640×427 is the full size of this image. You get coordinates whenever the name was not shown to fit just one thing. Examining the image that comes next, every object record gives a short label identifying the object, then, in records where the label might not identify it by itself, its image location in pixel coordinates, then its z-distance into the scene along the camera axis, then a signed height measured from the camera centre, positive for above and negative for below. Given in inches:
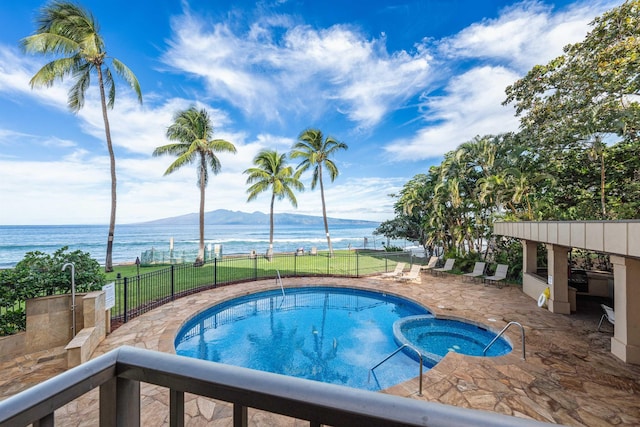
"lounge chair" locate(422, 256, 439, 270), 591.0 -113.2
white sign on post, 243.8 -77.0
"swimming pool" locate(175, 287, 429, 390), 244.4 -142.9
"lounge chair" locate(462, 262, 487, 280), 481.4 -106.8
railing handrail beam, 23.4 -18.4
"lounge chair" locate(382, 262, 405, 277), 519.5 -115.5
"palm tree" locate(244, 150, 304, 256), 761.6 +110.6
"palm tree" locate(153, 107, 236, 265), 634.8 +170.0
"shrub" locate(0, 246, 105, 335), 207.3 -55.4
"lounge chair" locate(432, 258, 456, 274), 566.7 -115.2
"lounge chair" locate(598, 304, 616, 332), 233.5 -90.7
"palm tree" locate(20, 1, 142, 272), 452.4 +288.4
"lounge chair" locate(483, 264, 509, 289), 453.4 -109.4
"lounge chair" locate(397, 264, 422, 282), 499.2 -117.2
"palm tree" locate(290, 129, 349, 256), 761.6 +188.0
